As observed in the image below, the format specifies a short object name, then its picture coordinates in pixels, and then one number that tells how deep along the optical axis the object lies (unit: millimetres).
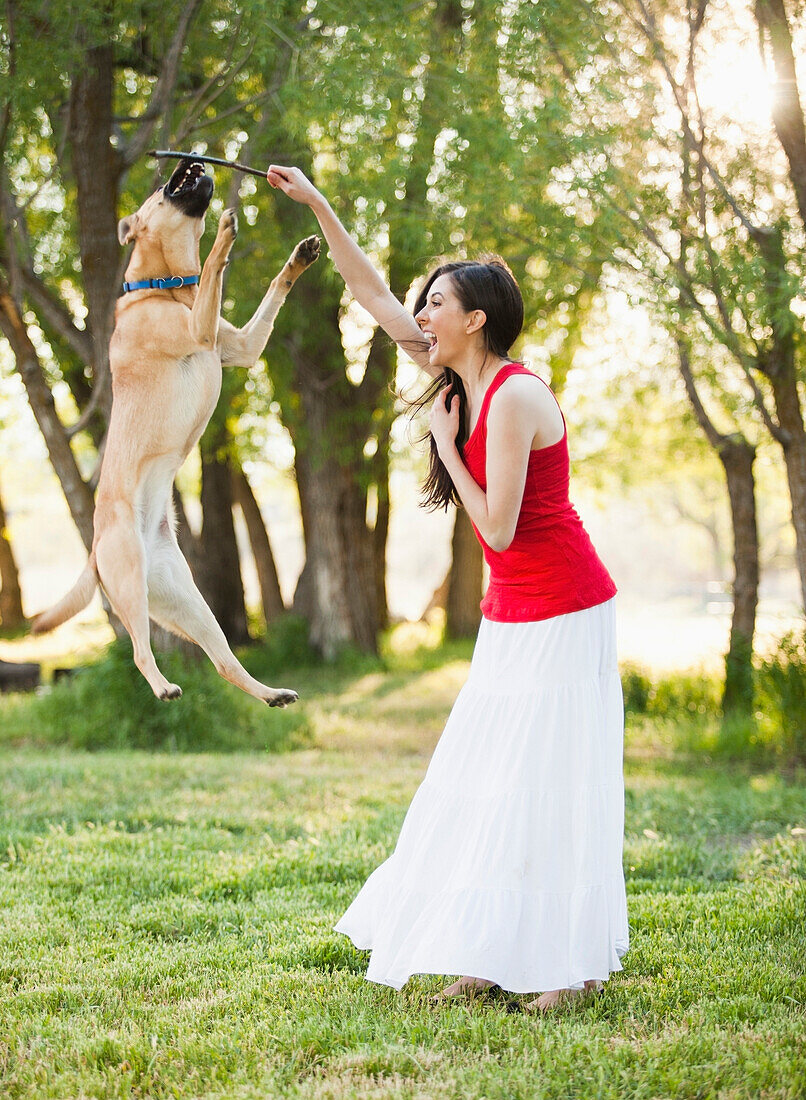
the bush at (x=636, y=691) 10172
